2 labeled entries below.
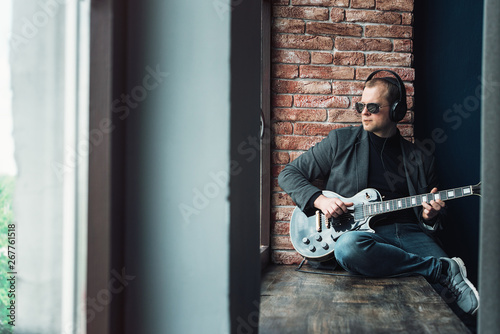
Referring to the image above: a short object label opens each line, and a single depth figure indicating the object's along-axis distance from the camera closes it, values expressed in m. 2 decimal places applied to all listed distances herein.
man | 2.34
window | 0.94
